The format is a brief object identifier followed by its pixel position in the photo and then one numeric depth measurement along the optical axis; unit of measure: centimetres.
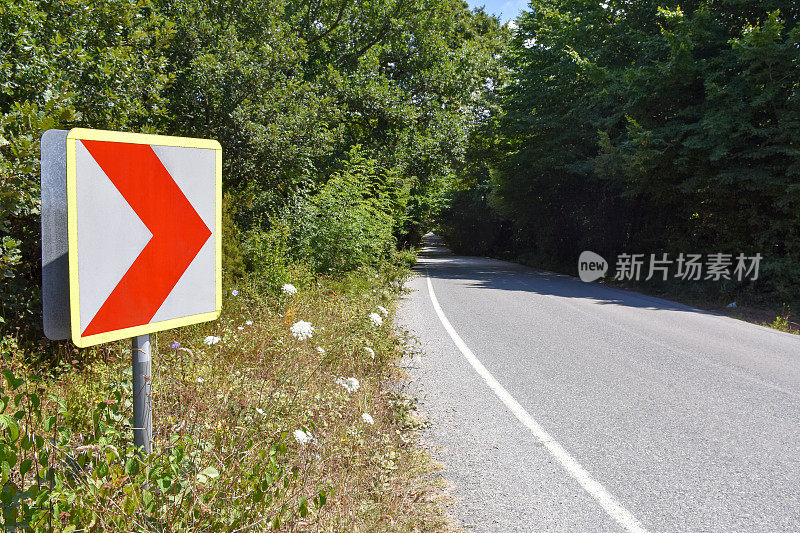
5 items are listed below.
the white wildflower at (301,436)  259
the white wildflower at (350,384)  386
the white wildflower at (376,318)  539
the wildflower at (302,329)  393
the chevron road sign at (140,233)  161
